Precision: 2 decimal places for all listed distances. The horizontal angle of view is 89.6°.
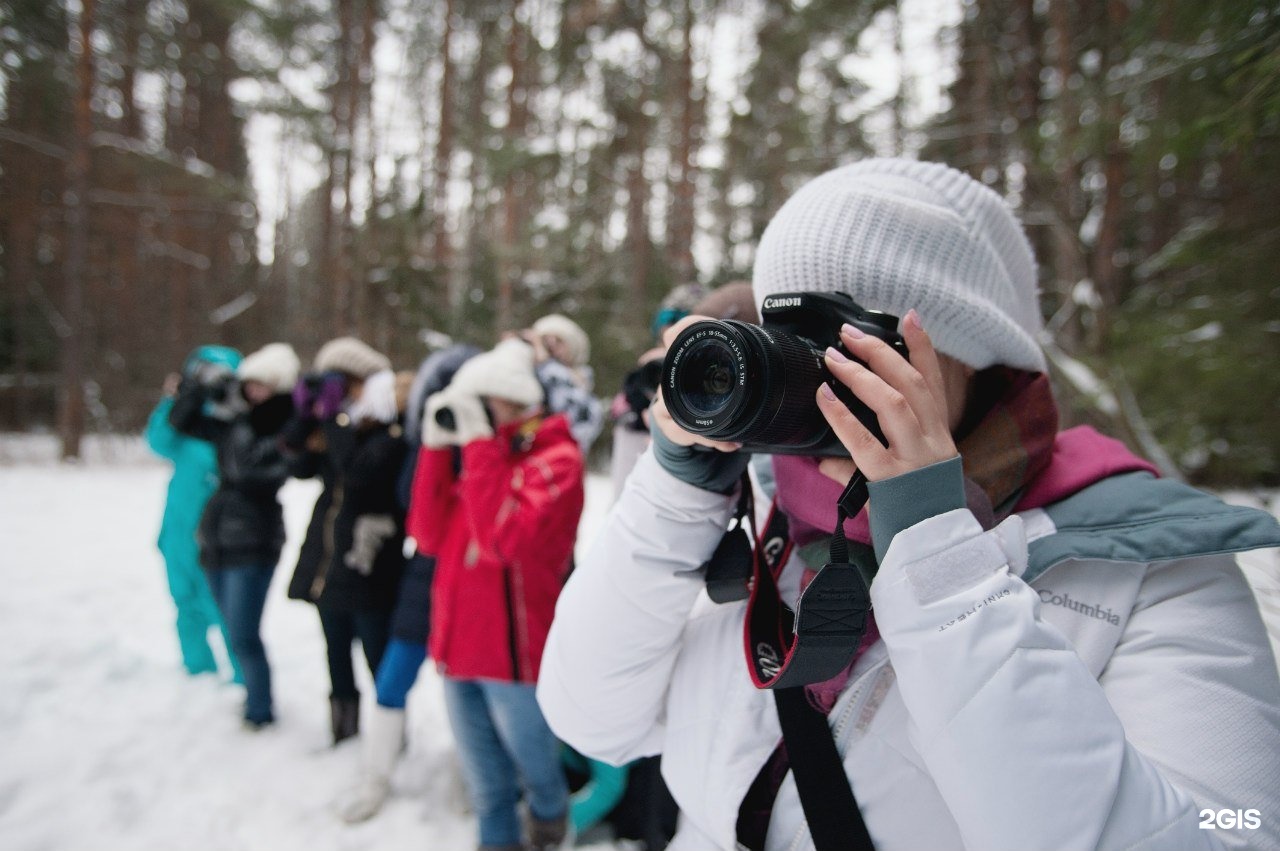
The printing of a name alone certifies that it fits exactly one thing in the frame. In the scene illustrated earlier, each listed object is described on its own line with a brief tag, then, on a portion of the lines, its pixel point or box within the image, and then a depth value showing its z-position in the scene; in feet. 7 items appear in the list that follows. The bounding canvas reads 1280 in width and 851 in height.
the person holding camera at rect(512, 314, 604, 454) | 7.91
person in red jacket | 6.68
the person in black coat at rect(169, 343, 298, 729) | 10.08
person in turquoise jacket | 11.18
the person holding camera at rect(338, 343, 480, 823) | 8.15
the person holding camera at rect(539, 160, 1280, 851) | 2.06
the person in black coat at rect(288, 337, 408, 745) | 8.81
